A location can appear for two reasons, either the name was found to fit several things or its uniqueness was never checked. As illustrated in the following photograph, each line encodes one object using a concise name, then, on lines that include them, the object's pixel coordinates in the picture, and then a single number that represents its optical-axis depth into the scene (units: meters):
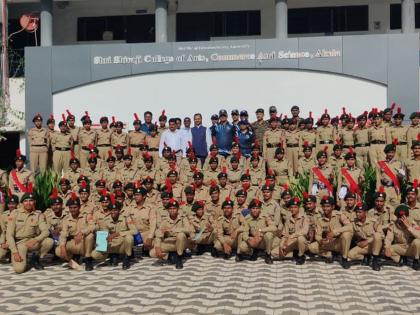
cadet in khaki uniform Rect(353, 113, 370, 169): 10.85
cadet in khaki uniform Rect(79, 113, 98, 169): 11.76
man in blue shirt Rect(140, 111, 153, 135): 12.11
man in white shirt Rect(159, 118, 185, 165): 11.47
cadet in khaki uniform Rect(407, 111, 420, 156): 10.44
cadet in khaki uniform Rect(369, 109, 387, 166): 10.70
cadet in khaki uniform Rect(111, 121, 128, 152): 11.64
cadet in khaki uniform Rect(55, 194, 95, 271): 8.28
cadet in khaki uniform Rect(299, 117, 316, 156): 11.15
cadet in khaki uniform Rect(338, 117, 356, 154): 11.04
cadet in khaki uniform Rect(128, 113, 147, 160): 11.73
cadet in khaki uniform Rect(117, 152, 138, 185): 10.62
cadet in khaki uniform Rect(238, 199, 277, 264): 8.57
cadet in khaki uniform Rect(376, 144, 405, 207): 9.27
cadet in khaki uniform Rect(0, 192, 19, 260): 8.55
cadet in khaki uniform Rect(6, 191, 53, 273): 8.27
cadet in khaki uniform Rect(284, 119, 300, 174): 11.23
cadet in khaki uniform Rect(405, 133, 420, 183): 9.46
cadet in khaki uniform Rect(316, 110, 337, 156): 11.19
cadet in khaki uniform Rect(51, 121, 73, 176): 11.79
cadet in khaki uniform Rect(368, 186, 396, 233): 8.41
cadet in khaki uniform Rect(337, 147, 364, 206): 9.62
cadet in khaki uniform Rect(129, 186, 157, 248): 8.68
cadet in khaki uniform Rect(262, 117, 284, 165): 11.17
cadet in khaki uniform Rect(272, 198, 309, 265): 8.45
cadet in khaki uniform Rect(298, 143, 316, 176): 10.39
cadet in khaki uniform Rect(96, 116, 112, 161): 11.77
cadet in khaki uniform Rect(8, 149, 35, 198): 10.29
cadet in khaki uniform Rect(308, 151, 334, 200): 9.71
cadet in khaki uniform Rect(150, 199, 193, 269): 8.35
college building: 13.58
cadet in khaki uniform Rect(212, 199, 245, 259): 8.76
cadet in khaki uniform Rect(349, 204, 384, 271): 8.12
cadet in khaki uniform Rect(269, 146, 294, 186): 10.53
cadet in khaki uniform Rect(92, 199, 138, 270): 8.38
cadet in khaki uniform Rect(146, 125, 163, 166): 11.64
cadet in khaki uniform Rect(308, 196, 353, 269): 8.26
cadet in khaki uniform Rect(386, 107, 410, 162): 10.59
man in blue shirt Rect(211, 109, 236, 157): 11.44
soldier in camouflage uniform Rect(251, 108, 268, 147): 11.88
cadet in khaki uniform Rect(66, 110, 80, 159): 11.91
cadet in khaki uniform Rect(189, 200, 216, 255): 8.86
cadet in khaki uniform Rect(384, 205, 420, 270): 8.09
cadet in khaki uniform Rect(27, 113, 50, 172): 11.95
